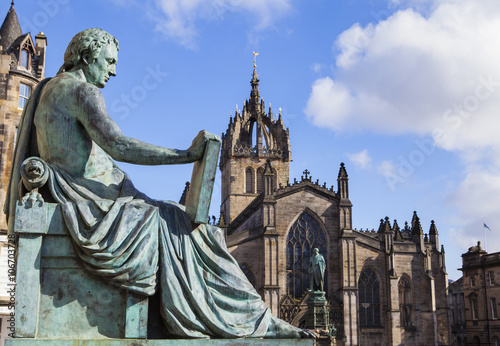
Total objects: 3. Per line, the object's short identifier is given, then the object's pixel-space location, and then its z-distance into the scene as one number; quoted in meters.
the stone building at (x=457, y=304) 62.60
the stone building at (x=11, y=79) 20.58
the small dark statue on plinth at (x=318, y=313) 26.08
